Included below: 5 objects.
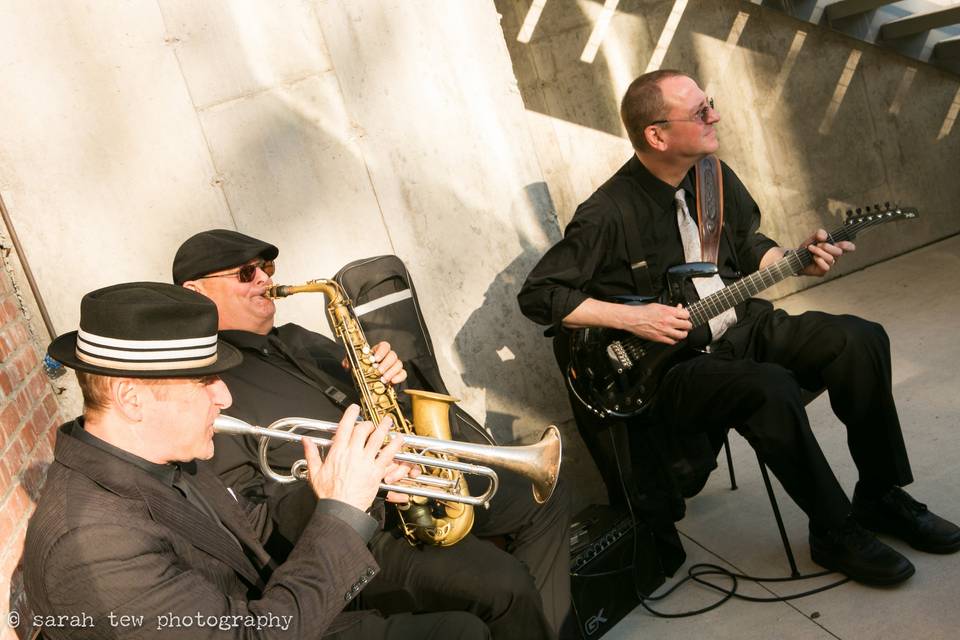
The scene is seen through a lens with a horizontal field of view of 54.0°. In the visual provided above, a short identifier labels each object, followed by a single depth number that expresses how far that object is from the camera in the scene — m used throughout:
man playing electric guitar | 2.87
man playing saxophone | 2.42
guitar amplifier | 2.97
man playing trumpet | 1.75
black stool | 2.97
